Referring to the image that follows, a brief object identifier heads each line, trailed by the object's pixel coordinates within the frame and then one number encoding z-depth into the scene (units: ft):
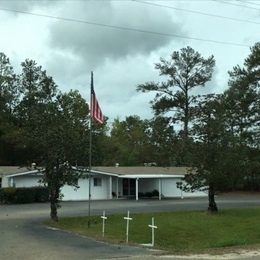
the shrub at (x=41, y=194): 136.87
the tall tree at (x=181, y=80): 224.12
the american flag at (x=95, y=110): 69.72
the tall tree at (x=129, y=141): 244.63
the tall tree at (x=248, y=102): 197.06
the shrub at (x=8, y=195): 130.31
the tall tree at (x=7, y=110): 196.75
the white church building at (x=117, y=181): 150.12
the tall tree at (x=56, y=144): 76.74
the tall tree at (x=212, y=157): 94.22
